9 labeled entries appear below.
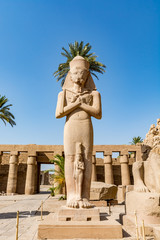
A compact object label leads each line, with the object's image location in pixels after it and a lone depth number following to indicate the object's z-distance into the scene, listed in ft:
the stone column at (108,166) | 66.69
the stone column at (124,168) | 66.64
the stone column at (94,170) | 63.91
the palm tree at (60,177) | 45.24
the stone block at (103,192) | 30.83
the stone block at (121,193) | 38.21
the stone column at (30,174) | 64.07
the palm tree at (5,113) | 59.26
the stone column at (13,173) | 64.39
